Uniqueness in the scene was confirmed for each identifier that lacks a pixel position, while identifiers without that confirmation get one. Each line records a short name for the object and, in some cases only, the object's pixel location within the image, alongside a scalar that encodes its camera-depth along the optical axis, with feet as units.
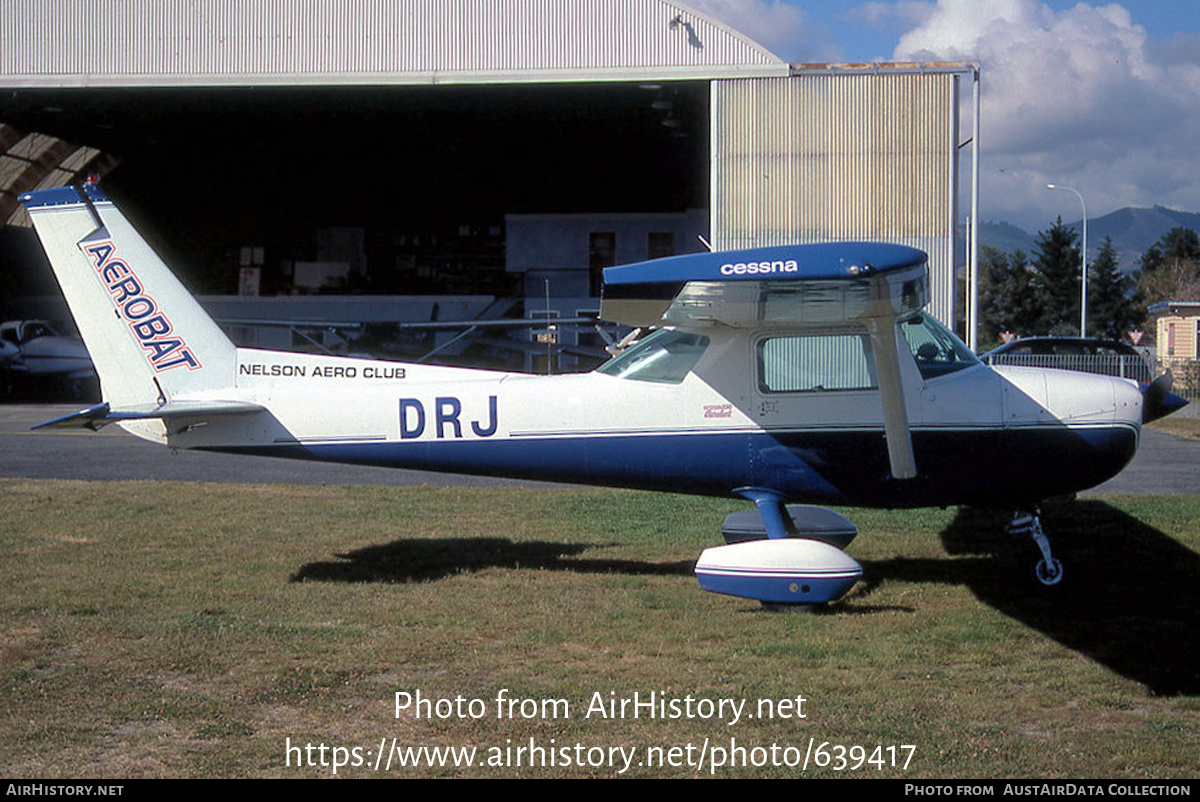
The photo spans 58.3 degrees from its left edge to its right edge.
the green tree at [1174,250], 237.66
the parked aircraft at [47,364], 91.97
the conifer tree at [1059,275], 221.87
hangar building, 61.16
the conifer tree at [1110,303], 215.92
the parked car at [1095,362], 86.22
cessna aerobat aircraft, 22.86
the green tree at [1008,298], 227.81
